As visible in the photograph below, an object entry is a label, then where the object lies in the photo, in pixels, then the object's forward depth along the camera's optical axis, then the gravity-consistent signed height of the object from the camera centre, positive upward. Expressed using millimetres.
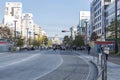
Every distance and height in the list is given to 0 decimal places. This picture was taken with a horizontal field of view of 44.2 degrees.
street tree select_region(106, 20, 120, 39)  27157 +2295
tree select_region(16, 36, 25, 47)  57381 -285
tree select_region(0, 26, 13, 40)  61639 +3129
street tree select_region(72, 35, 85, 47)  63383 -257
